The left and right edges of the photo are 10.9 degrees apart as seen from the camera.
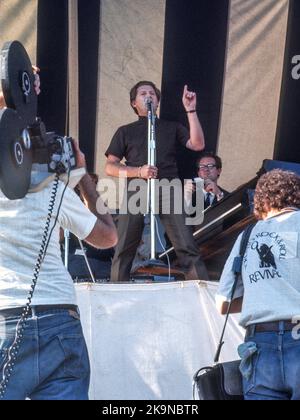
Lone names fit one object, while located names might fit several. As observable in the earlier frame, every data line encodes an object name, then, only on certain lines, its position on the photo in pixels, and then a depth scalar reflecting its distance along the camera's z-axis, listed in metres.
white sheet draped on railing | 8.16
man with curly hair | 5.86
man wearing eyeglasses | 11.27
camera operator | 4.79
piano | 10.74
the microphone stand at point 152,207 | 9.96
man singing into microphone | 9.95
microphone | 10.30
